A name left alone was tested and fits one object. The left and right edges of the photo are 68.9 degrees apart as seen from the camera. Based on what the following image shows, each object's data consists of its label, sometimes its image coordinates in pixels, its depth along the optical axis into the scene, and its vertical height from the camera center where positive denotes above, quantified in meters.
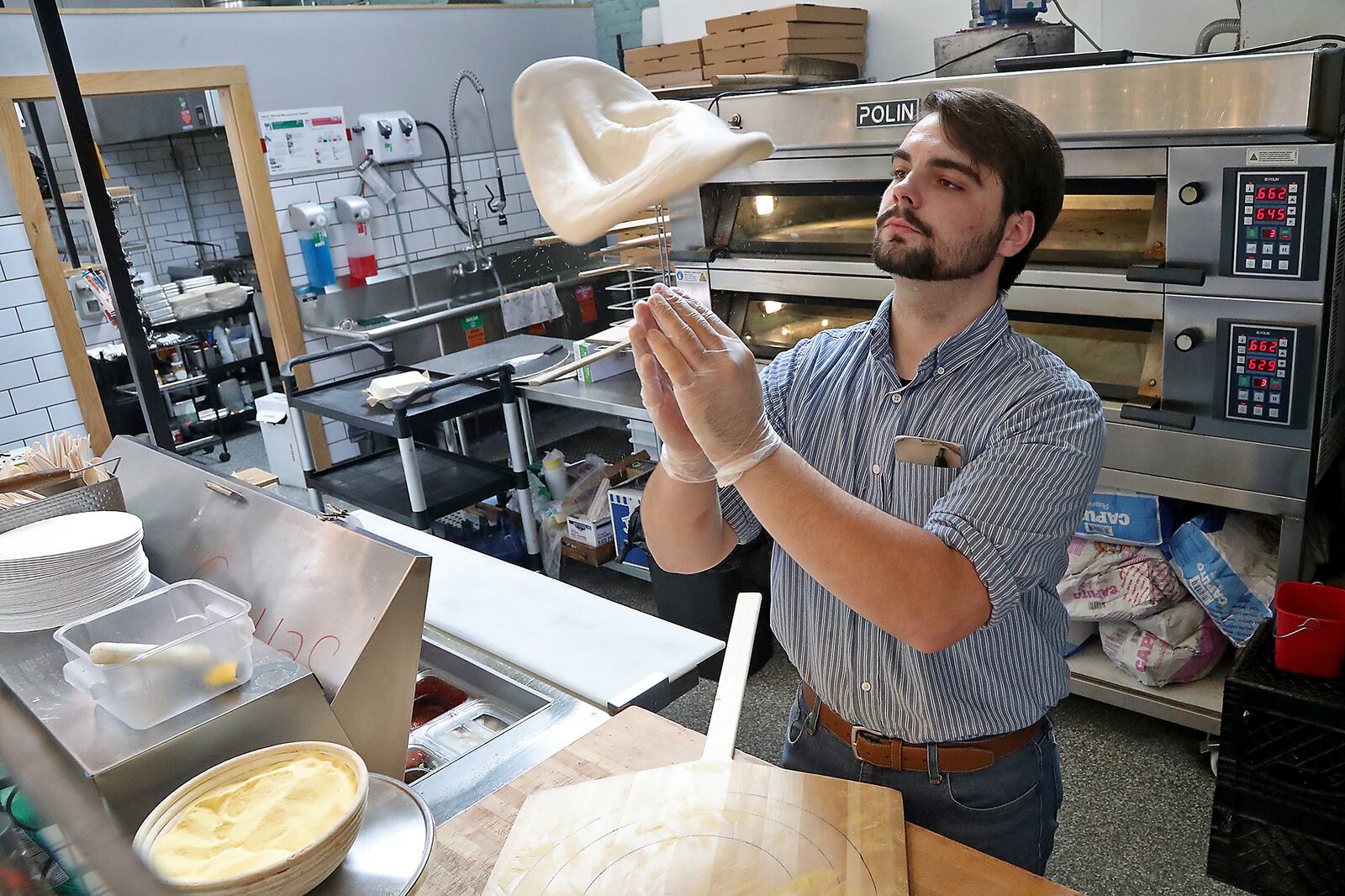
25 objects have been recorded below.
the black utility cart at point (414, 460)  3.64 -1.06
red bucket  2.16 -1.16
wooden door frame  4.68 +0.10
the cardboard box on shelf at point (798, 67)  3.58 +0.31
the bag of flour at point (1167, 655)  2.72 -1.46
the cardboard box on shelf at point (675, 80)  3.84 +0.34
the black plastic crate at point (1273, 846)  2.19 -1.64
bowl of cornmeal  0.98 -0.62
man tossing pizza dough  1.19 -0.44
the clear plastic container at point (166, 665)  1.16 -0.51
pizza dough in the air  1.09 +0.03
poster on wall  5.35 +0.37
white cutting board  1.61 -0.77
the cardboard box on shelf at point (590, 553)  4.17 -1.55
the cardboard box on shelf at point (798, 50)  3.55 +0.37
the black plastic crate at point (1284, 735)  2.15 -1.37
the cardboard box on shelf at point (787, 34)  3.53 +0.43
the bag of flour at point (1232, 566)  2.56 -1.17
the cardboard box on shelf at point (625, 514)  3.91 -1.32
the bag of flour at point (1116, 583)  2.74 -1.28
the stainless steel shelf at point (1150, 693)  2.68 -1.58
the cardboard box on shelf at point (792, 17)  3.51 +0.48
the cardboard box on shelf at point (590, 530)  4.12 -1.43
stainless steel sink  5.62 -0.61
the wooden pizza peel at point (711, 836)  1.09 -0.75
